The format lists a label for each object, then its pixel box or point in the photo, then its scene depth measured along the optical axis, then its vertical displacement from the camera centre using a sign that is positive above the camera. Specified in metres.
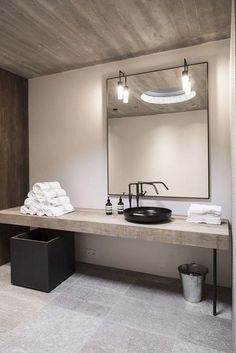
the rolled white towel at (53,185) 2.96 -0.13
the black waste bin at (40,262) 2.59 -0.97
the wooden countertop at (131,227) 2.06 -0.52
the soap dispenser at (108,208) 2.85 -0.40
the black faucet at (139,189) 2.91 -0.19
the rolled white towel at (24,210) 2.89 -0.42
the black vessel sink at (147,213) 2.37 -0.42
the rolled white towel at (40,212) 2.80 -0.43
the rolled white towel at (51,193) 2.82 -0.22
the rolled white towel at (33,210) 2.84 -0.41
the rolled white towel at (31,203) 2.87 -0.33
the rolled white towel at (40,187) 2.85 -0.14
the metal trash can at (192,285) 2.35 -1.10
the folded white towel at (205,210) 2.33 -0.35
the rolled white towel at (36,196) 2.85 -0.25
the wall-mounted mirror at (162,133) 2.66 +0.47
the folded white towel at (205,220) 2.32 -0.46
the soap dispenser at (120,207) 2.88 -0.40
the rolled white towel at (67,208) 2.91 -0.40
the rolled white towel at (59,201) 2.82 -0.31
